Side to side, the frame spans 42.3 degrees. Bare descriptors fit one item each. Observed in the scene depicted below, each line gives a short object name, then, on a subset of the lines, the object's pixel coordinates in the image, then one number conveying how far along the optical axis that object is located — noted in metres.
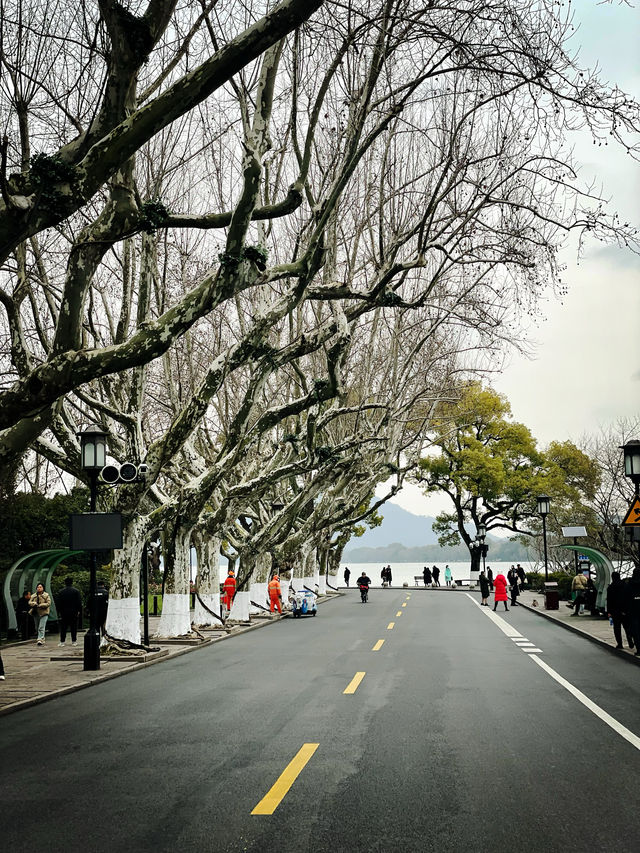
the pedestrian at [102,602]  16.37
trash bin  32.62
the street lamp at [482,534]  58.78
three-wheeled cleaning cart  32.81
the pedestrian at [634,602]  16.44
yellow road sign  17.80
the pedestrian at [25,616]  24.23
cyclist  43.06
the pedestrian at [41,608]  23.09
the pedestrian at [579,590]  28.81
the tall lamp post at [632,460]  20.08
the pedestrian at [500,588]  32.47
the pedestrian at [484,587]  36.31
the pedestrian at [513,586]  37.69
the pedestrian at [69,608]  22.91
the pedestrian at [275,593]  34.56
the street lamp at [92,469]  16.06
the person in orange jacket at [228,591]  31.75
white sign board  31.30
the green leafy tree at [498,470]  57.09
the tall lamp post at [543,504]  36.84
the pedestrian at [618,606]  17.45
